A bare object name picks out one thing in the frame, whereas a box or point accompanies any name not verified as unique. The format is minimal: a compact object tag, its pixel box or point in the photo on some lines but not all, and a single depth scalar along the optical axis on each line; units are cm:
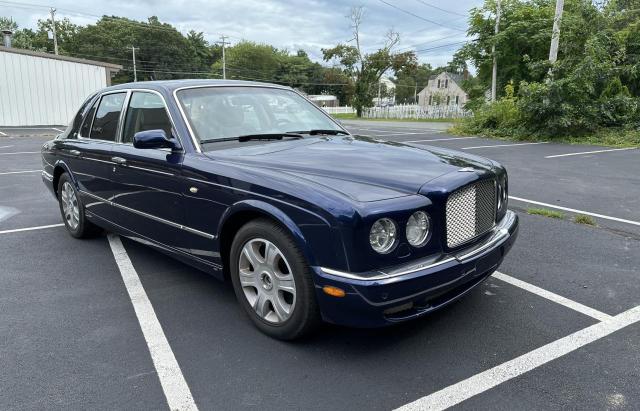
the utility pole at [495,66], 2639
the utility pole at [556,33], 1795
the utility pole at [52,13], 5709
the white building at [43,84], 2464
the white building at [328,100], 9362
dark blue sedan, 264
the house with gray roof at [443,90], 8150
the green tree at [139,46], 8131
